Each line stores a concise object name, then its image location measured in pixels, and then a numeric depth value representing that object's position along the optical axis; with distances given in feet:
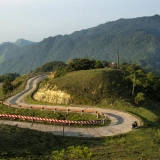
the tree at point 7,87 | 208.47
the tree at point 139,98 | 122.93
